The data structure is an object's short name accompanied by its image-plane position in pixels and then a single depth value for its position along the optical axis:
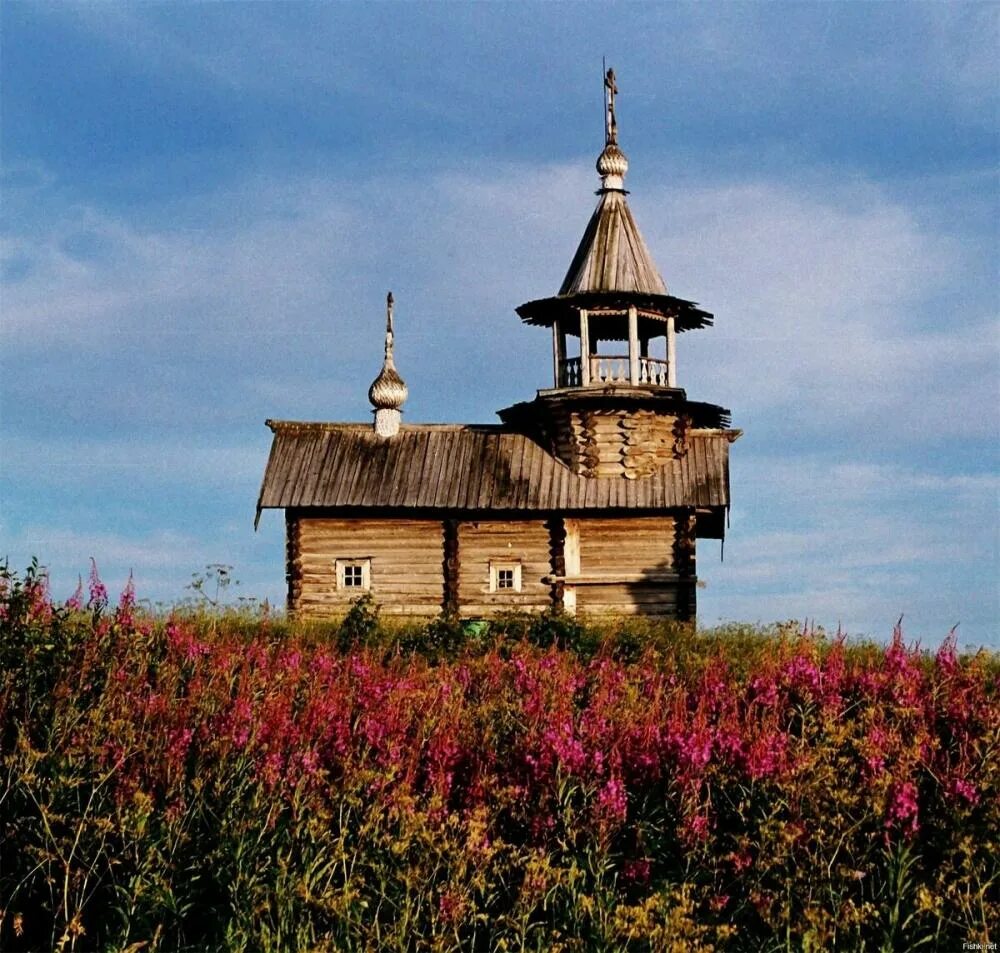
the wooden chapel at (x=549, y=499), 27.88
